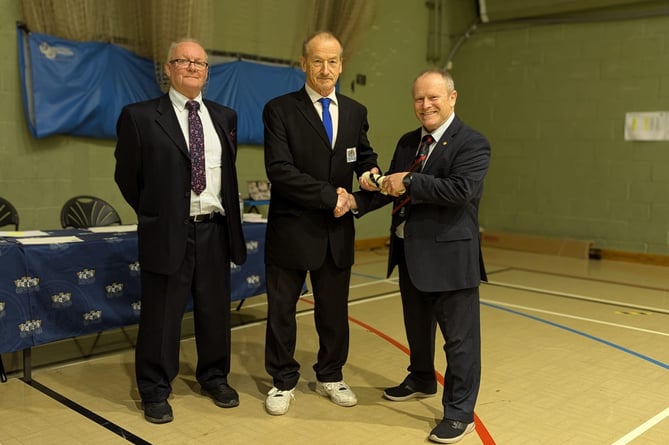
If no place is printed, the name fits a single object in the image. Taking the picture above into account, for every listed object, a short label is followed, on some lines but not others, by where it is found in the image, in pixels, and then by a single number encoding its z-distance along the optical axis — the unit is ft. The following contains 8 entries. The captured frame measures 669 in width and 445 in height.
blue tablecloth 10.93
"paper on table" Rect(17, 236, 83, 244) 11.38
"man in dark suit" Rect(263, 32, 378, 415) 9.59
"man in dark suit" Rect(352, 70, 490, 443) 8.93
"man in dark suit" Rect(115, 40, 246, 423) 9.68
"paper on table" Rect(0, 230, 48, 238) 12.17
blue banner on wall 17.80
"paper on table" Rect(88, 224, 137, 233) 13.42
